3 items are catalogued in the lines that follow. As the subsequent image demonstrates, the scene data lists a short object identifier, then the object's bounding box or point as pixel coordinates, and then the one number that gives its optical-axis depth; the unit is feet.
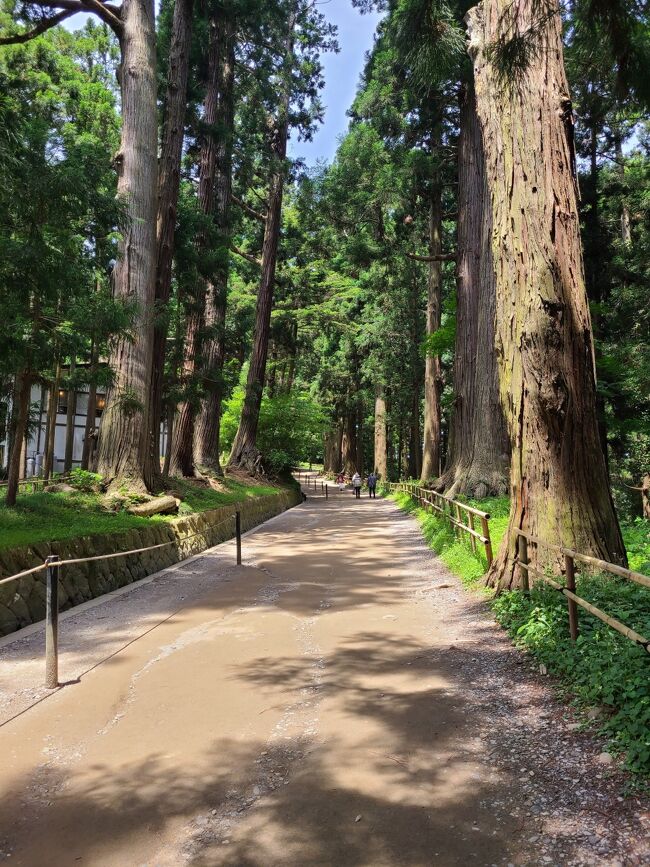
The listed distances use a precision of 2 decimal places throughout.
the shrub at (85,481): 36.46
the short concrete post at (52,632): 16.28
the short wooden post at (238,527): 35.99
